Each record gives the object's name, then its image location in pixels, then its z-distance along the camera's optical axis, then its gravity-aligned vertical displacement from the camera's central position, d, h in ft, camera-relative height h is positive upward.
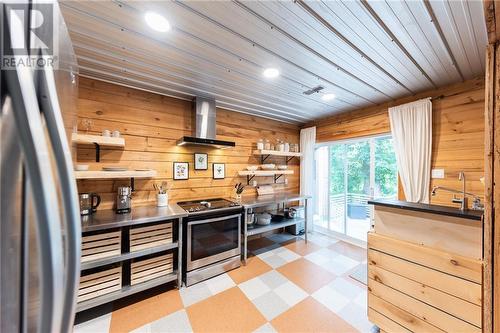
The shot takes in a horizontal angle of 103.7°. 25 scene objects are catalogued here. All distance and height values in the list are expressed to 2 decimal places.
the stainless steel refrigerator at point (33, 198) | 1.20 -0.22
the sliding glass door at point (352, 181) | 10.45 -0.84
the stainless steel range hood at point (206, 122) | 9.07 +2.10
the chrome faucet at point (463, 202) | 4.93 -0.91
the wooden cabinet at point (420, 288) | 4.03 -2.79
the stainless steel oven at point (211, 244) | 7.43 -3.19
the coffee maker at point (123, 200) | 7.30 -1.28
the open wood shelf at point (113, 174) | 6.31 -0.30
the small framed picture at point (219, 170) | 10.46 -0.20
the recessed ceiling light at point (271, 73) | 6.70 +3.30
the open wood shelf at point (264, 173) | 10.97 -0.36
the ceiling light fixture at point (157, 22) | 4.35 +3.33
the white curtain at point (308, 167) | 13.33 +0.00
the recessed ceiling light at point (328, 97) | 8.98 +3.29
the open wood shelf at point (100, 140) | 6.55 +0.89
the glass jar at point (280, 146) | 12.41 +1.31
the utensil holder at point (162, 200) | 8.18 -1.41
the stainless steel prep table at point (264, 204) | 9.16 -1.98
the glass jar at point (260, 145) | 11.50 +1.24
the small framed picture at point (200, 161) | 9.79 +0.26
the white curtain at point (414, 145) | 8.22 +0.98
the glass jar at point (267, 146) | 12.01 +1.29
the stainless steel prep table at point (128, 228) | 5.74 -2.00
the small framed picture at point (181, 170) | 9.20 -0.19
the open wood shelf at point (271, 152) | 11.36 +0.86
